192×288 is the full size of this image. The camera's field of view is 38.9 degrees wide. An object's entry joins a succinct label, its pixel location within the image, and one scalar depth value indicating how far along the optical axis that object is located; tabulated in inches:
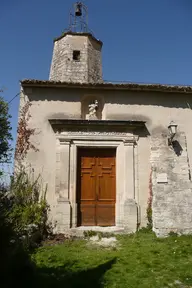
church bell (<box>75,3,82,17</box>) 550.3
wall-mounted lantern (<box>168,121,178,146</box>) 311.0
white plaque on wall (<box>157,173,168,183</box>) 298.1
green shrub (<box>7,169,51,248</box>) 248.5
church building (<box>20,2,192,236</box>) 303.4
